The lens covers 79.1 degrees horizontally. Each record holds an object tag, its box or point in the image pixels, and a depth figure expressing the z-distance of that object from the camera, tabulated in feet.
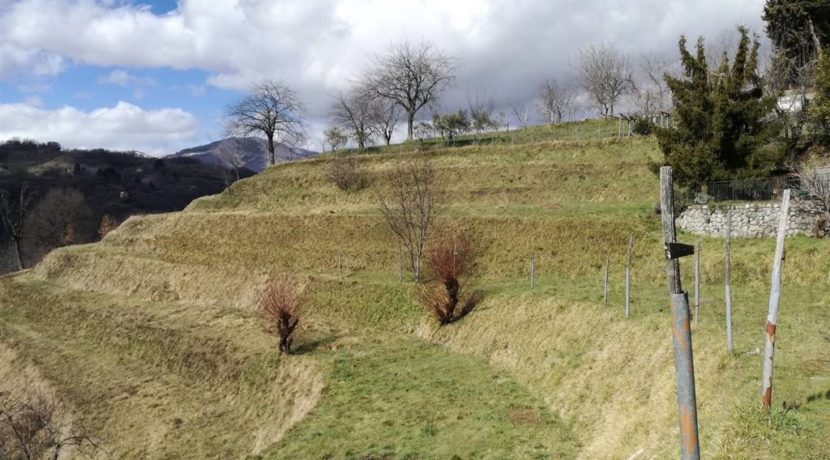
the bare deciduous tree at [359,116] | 253.85
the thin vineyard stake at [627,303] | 62.39
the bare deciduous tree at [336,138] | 256.11
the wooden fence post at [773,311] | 29.55
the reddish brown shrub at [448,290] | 86.74
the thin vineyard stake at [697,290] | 53.11
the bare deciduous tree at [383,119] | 257.14
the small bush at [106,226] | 233.74
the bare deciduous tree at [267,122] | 250.98
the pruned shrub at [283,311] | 84.28
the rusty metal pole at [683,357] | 20.29
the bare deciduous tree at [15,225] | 214.69
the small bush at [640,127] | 134.78
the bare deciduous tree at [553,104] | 282.36
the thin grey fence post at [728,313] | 44.73
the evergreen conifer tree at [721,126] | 95.81
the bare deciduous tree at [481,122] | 232.00
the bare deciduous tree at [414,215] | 104.53
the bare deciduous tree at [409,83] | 244.65
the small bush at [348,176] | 176.86
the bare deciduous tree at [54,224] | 258.78
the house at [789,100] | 144.25
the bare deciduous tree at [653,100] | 193.36
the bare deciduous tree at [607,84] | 239.50
